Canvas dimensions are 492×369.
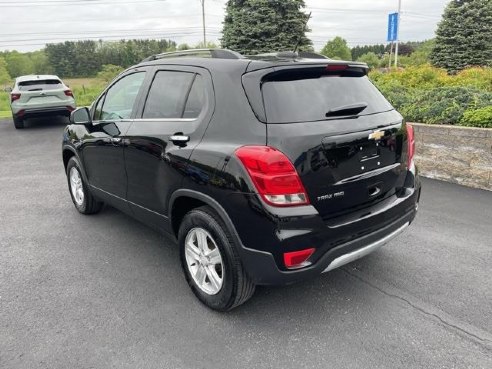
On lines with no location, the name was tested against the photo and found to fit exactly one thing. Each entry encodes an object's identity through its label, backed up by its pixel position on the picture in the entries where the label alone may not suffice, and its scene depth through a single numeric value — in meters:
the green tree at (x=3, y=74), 69.41
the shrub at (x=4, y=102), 24.08
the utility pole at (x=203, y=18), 47.17
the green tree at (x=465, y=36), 20.80
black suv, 2.56
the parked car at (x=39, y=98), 12.50
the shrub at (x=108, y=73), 46.40
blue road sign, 22.48
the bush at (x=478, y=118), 5.83
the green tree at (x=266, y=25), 19.16
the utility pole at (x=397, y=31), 22.36
